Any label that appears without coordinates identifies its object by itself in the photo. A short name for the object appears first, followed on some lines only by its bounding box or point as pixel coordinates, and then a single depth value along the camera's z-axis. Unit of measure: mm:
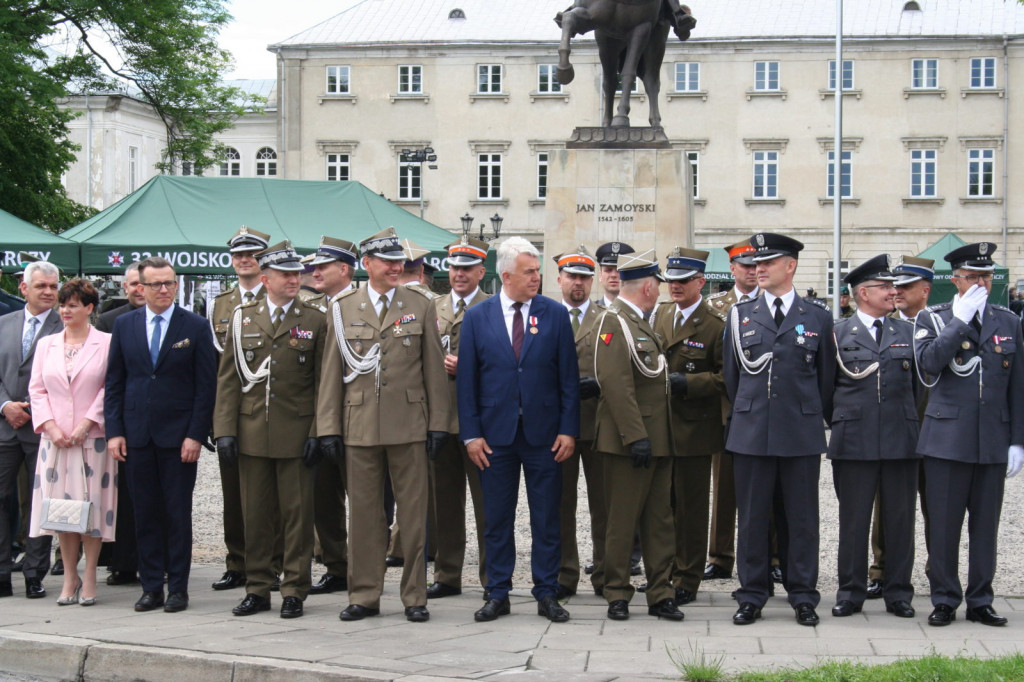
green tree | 28984
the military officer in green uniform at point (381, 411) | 7836
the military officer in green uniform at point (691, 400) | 8438
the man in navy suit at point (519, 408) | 7875
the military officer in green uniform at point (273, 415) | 8047
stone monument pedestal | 15844
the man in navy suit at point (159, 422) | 8125
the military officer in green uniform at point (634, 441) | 7812
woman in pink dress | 8258
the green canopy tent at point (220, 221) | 16844
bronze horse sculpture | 15578
